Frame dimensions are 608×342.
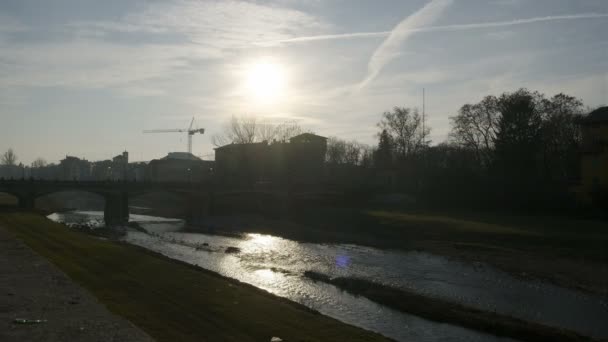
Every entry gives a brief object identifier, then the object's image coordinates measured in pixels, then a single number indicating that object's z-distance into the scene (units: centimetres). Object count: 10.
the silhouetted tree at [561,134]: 6919
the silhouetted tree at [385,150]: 10275
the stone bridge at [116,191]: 7106
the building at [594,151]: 5403
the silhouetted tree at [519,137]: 6806
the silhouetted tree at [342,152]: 13988
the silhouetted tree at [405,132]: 9788
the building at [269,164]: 9981
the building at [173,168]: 16300
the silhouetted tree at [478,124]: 7543
